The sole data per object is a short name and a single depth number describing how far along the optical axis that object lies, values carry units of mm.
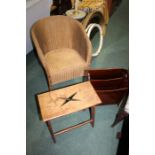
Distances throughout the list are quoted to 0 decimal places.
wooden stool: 1746
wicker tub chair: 2234
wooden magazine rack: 2057
